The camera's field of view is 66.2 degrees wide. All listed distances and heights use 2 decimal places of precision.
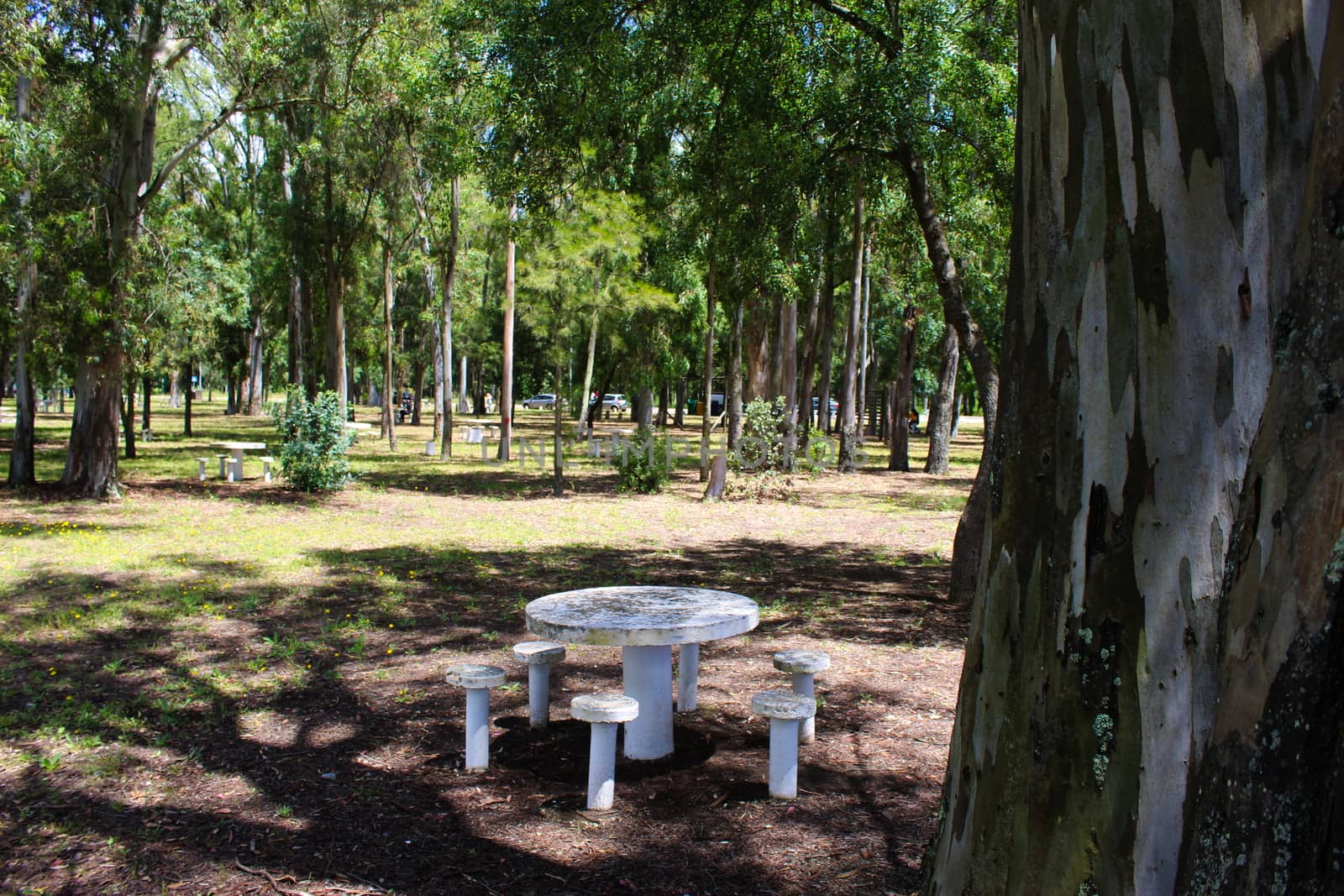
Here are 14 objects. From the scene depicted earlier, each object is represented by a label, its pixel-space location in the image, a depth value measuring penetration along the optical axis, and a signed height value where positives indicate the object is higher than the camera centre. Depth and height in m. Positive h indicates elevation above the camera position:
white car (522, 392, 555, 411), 73.00 -0.09
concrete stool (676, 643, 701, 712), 5.65 -1.51
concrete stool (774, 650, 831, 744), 5.11 -1.29
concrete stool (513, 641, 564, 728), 5.42 -1.46
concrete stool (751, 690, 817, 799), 4.38 -1.41
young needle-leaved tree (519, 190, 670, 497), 20.06 +2.76
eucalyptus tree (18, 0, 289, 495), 13.59 +3.96
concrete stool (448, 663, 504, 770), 4.73 -1.40
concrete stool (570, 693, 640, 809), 4.27 -1.41
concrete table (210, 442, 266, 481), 18.07 -1.02
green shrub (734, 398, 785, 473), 18.00 -0.60
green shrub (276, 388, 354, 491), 16.34 -0.76
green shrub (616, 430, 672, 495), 18.12 -1.14
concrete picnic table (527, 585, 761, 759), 4.55 -1.01
